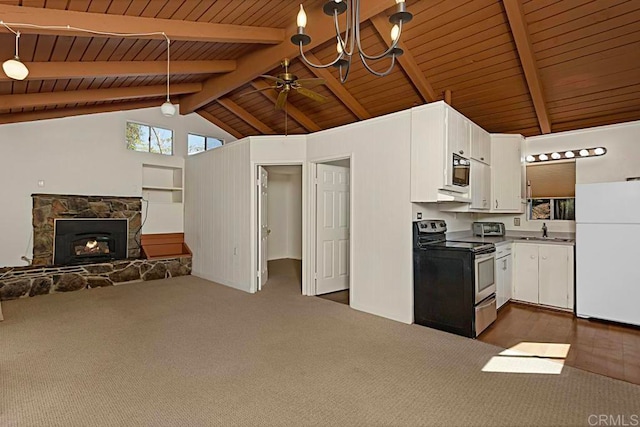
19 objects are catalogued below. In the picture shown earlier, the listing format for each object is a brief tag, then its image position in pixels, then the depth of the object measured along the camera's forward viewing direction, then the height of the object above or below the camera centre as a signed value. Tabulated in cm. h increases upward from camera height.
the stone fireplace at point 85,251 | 533 -68
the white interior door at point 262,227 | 554 -21
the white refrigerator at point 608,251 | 385 -44
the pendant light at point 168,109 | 385 +119
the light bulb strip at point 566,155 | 476 +88
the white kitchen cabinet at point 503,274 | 439 -81
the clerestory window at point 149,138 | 681 +157
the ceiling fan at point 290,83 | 418 +164
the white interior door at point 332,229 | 525 -25
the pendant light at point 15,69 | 269 +116
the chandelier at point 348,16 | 224 +130
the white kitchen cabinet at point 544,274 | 442 -82
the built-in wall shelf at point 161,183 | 711 +66
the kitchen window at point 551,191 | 512 +36
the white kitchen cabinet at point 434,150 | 369 +72
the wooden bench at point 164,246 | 691 -67
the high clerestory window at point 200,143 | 771 +168
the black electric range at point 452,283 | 356 -76
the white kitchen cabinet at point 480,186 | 447 +39
